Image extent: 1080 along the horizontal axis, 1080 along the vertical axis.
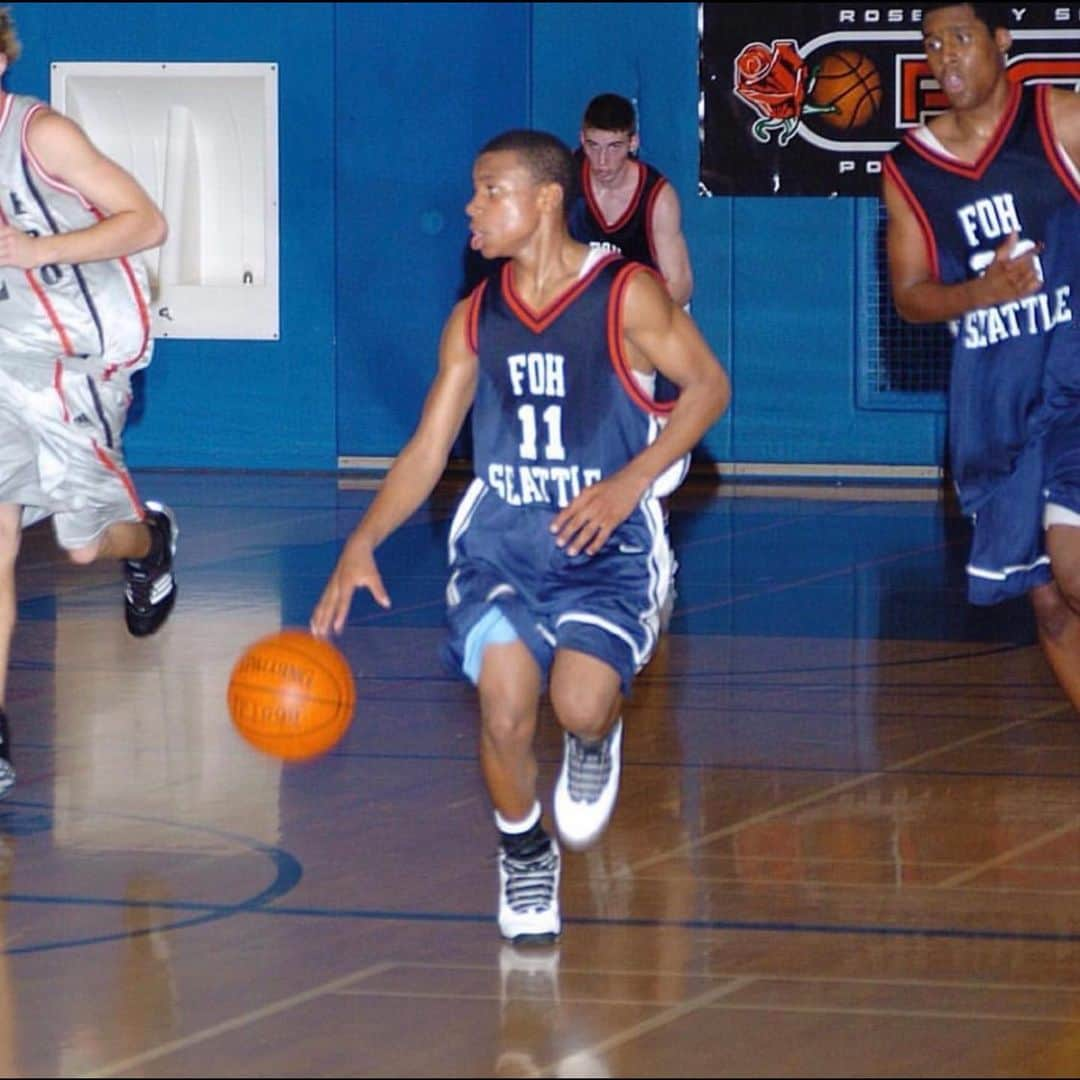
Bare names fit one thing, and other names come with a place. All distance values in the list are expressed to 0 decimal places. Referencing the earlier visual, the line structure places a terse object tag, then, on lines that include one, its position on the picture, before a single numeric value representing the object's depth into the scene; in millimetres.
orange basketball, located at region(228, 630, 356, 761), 7756
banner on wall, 21575
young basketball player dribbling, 7660
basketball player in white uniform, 9479
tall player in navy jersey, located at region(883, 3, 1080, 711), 9209
